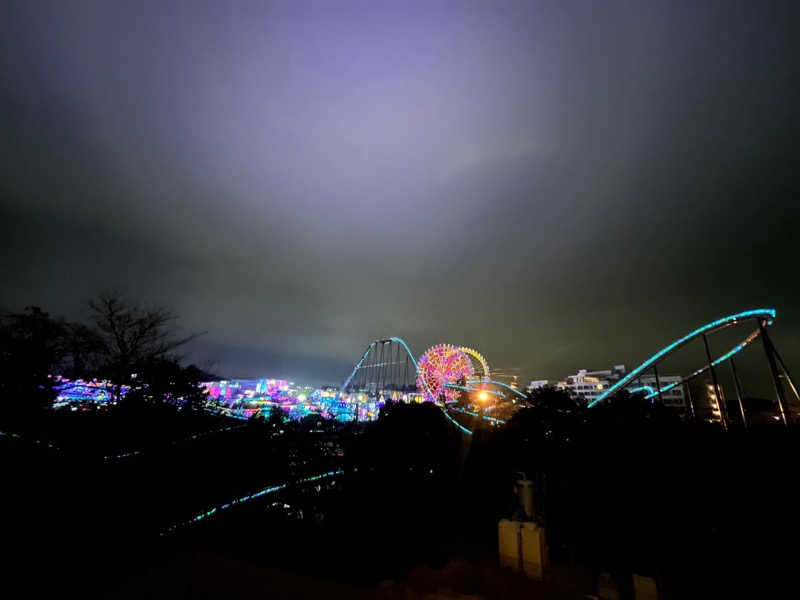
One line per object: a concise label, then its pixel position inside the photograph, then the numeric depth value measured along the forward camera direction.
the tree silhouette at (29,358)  7.69
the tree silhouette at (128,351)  11.73
